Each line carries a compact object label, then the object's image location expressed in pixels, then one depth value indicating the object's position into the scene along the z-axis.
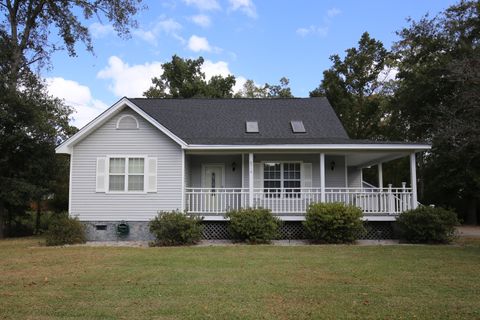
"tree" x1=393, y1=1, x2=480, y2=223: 20.89
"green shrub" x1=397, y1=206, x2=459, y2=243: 13.18
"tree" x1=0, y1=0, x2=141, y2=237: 16.95
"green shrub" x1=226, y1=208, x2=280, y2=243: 13.38
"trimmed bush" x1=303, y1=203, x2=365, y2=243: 13.20
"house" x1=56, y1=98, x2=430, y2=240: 14.38
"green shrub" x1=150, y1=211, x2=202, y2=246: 13.24
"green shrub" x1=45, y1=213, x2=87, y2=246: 13.69
